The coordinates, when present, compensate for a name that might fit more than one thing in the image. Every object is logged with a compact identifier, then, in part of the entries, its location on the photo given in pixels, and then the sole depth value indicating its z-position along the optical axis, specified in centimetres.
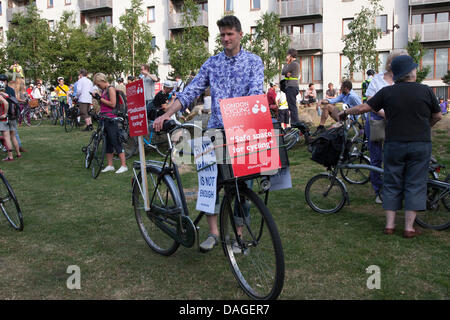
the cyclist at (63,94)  1842
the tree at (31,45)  3155
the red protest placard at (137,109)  405
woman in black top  446
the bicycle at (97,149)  880
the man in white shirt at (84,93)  1513
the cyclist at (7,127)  959
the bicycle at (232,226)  314
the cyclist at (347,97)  868
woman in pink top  874
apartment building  3019
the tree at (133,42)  2991
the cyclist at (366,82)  1322
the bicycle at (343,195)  490
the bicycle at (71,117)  1674
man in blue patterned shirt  378
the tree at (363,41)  2480
